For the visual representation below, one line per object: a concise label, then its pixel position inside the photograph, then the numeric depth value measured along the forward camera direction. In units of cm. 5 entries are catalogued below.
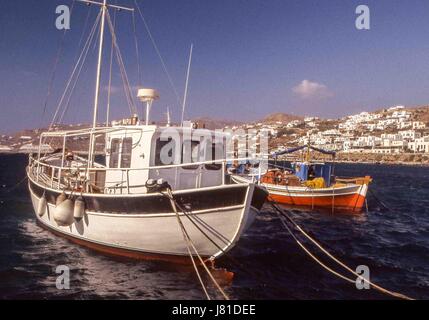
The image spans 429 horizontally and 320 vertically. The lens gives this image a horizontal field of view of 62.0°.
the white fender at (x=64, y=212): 1162
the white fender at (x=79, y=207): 1150
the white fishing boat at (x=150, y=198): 988
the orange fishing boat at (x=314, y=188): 2439
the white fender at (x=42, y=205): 1392
